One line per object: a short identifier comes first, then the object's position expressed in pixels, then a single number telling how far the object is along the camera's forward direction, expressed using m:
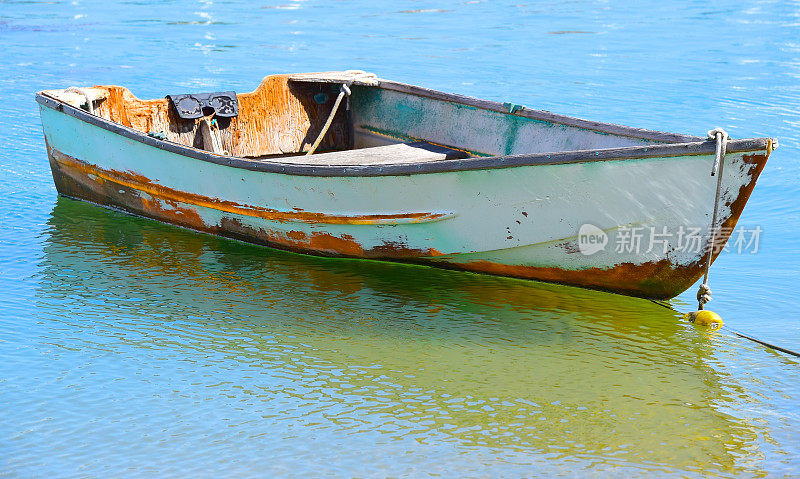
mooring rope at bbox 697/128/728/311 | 9.99
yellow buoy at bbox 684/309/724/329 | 11.25
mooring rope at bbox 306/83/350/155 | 17.47
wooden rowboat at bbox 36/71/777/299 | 10.91
